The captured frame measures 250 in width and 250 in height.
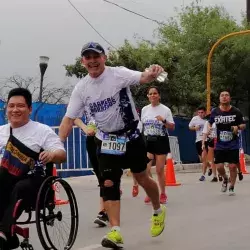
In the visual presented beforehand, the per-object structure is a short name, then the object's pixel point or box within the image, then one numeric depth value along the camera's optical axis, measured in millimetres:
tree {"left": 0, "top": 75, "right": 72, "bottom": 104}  26328
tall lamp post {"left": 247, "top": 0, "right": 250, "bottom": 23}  34875
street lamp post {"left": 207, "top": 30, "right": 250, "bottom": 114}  21081
